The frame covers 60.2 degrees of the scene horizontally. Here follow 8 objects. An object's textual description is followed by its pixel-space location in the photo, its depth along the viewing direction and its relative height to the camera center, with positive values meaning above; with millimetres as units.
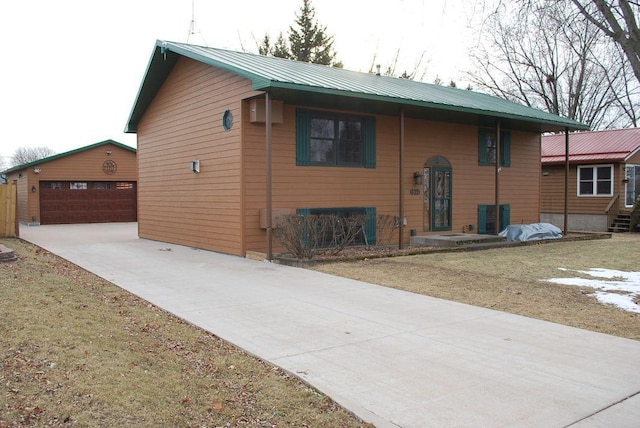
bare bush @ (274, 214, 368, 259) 10734 -765
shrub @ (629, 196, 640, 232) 20531 -880
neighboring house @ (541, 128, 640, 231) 21609 +525
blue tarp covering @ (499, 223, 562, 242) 15438 -1100
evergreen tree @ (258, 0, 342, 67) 39062 +10909
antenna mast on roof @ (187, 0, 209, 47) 19688 +6121
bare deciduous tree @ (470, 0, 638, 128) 33469 +6753
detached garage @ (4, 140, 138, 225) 26000 +445
